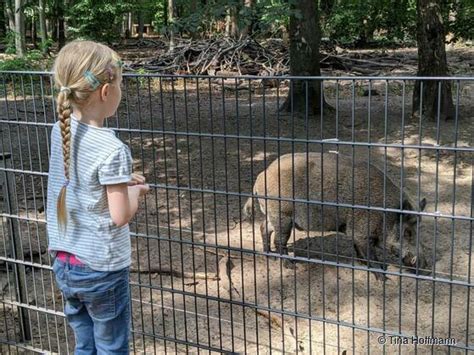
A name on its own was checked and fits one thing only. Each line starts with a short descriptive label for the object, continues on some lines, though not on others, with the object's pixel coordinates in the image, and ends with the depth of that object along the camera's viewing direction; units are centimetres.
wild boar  627
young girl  250
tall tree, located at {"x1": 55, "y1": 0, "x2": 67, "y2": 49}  2881
